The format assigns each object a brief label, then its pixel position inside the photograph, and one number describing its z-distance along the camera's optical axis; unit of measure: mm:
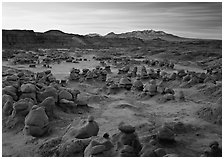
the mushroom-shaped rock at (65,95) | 7424
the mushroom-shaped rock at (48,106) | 6395
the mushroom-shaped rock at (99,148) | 4176
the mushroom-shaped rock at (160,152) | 4164
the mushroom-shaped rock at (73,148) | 4511
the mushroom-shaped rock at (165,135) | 5027
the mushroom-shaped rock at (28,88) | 7105
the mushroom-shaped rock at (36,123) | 5488
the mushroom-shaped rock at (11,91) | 7105
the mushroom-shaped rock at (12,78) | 9164
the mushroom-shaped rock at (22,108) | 6195
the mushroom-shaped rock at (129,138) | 4656
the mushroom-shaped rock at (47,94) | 7234
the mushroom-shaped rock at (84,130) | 5098
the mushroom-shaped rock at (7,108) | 6531
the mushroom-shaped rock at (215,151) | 4348
